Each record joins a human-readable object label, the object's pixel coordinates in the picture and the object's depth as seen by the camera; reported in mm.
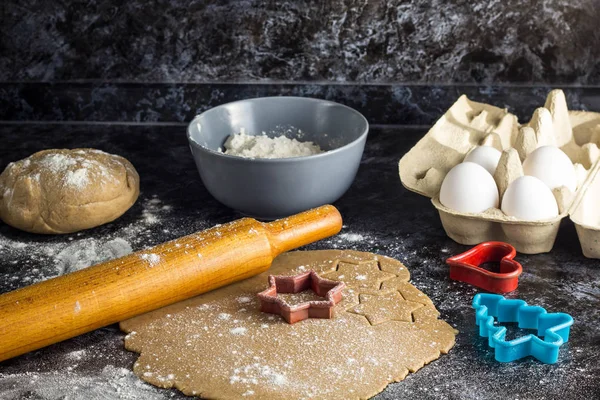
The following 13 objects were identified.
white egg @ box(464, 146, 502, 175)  1262
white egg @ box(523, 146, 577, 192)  1212
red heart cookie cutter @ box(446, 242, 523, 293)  1095
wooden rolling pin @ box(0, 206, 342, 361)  963
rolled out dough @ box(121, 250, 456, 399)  910
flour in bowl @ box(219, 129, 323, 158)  1364
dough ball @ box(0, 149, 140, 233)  1263
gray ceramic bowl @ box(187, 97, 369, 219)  1252
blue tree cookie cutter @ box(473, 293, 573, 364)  941
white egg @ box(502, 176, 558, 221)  1145
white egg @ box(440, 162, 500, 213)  1175
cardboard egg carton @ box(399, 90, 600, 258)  1173
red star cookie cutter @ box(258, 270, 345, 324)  1028
